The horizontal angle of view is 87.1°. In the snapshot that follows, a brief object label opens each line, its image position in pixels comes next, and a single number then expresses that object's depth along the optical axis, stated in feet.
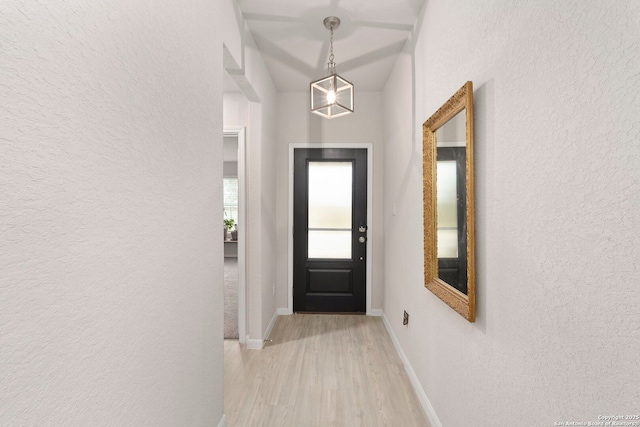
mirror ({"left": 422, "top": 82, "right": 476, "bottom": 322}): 4.72
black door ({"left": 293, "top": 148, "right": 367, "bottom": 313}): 12.80
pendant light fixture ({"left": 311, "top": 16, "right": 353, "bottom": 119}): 7.32
